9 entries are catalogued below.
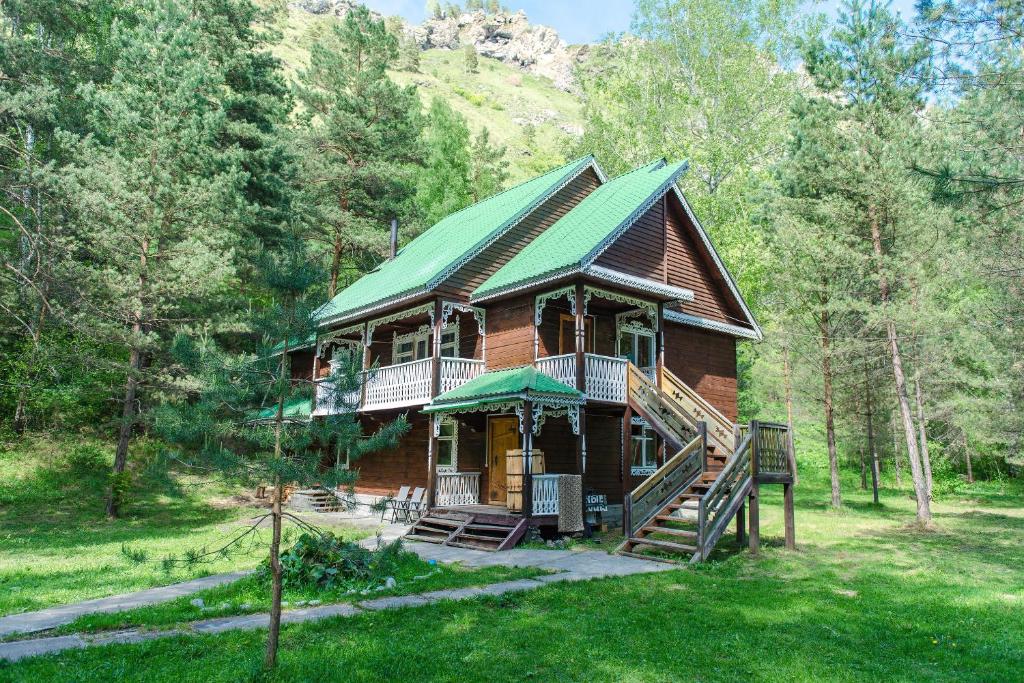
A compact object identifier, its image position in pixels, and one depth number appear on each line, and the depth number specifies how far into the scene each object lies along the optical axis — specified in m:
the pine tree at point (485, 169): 44.91
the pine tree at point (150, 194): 19.86
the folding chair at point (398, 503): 19.99
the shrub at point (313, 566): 9.90
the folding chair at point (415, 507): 19.33
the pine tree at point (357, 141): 33.28
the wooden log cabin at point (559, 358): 15.82
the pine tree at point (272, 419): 6.46
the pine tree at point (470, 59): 173.62
